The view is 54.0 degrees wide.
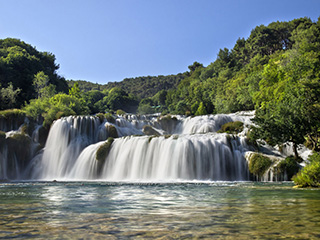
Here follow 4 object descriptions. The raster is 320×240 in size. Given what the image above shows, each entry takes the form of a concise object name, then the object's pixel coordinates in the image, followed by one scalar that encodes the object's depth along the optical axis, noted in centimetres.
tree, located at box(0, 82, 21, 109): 5700
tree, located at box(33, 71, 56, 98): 6438
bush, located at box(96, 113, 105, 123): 4416
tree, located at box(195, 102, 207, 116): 7511
